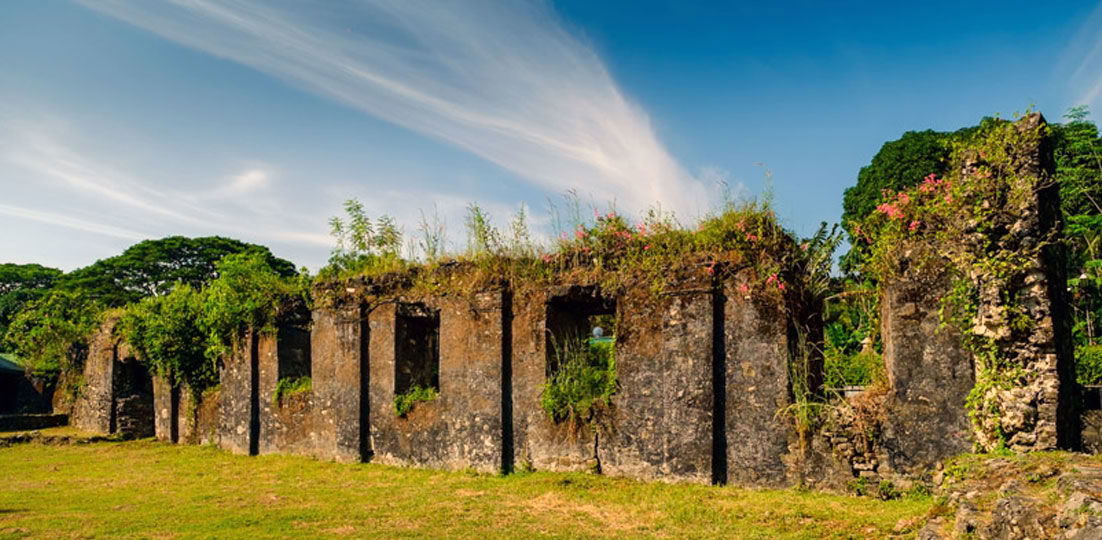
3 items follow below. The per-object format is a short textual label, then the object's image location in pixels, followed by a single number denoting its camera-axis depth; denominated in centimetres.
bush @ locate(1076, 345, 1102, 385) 1377
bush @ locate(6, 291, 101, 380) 2312
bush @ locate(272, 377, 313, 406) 1344
